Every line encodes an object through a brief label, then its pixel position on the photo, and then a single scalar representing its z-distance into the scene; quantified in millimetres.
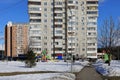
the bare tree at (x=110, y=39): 24169
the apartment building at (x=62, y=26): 60727
